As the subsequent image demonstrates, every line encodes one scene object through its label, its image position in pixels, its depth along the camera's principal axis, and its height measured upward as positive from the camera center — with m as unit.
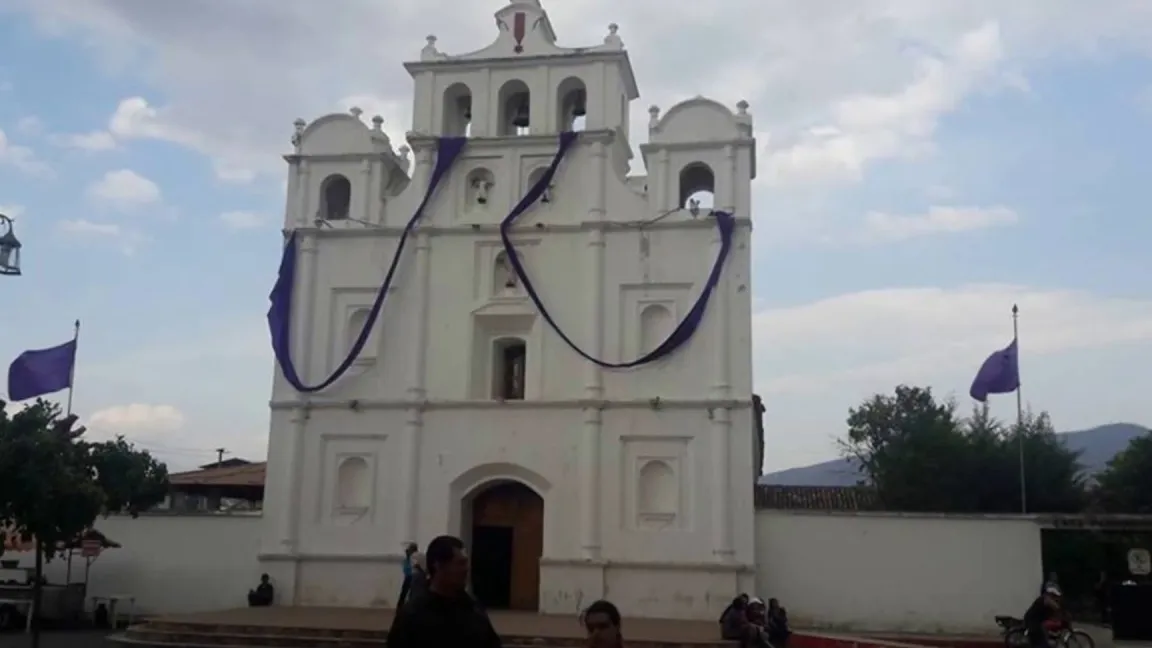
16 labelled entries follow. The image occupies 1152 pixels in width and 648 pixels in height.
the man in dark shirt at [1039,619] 12.35 -0.72
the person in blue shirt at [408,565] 18.86 -0.53
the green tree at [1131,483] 36.75 +2.23
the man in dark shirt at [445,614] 4.82 -0.33
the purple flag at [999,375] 24.56 +3.59
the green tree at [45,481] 18.33 +0.66
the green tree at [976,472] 33.94 +2.21
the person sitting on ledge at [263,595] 23.56 -1.32
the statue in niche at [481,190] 25.67 +7.44
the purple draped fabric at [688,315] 23.67 +4.70
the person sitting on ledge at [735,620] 13.05 -0.89
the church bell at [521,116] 27.06 +9.55
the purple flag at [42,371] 22.55 +2.87
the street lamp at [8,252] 16.41 +3.73
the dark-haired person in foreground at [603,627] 4.90 -0.37
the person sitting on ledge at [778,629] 17.23 -1.25
